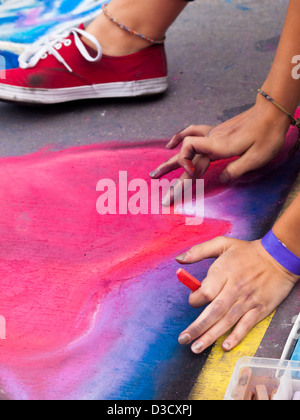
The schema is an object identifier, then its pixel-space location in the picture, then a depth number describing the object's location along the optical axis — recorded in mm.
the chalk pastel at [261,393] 1073
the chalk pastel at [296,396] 1069
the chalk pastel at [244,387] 1078
